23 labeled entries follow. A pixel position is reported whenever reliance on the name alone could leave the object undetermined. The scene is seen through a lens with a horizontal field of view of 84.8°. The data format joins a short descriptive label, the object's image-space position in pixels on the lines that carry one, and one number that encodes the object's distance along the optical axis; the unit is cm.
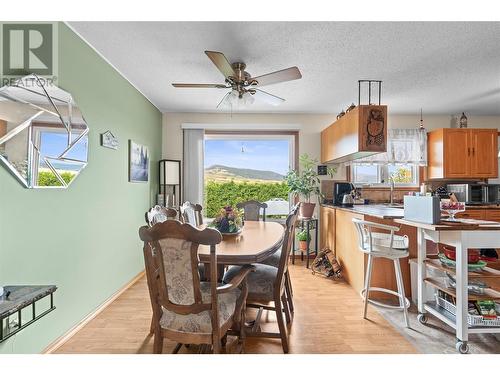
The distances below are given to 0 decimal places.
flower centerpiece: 236
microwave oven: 402
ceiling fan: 219
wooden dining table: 162
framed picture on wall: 326
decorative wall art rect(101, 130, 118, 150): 262
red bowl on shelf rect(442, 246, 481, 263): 200
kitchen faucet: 427
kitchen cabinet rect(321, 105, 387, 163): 298
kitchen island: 280
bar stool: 230
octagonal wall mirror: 160
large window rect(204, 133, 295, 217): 477
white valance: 446
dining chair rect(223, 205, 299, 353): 190
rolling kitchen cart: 188
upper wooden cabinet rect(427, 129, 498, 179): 413
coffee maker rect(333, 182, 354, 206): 414
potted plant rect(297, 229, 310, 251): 420
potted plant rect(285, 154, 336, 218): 417
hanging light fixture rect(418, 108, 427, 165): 446
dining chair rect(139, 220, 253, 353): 136
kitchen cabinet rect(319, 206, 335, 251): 396
